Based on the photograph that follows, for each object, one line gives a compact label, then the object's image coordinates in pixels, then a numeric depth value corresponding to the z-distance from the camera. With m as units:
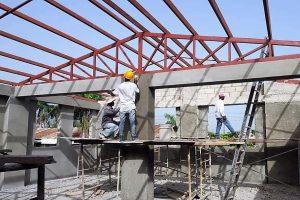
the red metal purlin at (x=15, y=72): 8.73
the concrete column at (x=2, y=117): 9.80
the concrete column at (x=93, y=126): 14.70
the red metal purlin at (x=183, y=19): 5.72
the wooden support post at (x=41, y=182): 3.01
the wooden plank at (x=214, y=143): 6.32
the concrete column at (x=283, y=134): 10.21
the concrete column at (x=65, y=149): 12.55
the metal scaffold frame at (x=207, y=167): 11.43
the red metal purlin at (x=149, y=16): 5.86
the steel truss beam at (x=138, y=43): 6.06
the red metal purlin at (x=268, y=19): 5.40
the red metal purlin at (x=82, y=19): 5.89
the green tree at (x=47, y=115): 31.16
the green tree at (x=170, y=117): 32.92
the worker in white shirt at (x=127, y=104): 6.75
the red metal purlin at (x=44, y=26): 5.93
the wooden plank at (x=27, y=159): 2.52
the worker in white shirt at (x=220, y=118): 10.15
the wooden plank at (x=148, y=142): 6.13
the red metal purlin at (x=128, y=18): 5.85
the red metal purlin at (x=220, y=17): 5.54
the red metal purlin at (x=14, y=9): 5.72
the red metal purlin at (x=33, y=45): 6.99
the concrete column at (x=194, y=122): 12.46
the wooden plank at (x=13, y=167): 2.52
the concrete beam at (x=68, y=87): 8.50
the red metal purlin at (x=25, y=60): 7.95
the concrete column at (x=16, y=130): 9.77
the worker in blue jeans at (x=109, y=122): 8.59
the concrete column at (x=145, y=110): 7.43
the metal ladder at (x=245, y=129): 7.08
